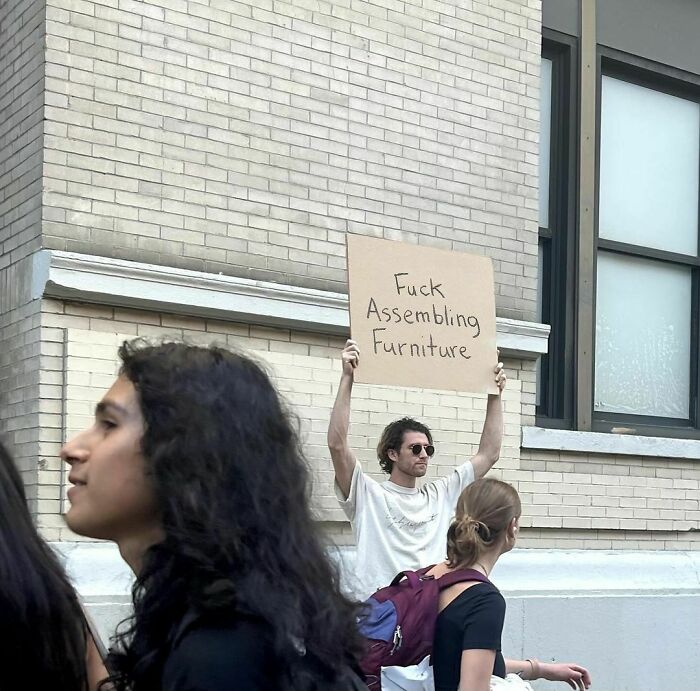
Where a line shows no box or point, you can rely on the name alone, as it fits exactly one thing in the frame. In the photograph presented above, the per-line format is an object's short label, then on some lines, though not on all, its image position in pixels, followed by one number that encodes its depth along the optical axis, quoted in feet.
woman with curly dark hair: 5.65
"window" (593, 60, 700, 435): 30.27
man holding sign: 18.47
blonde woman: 12.43
